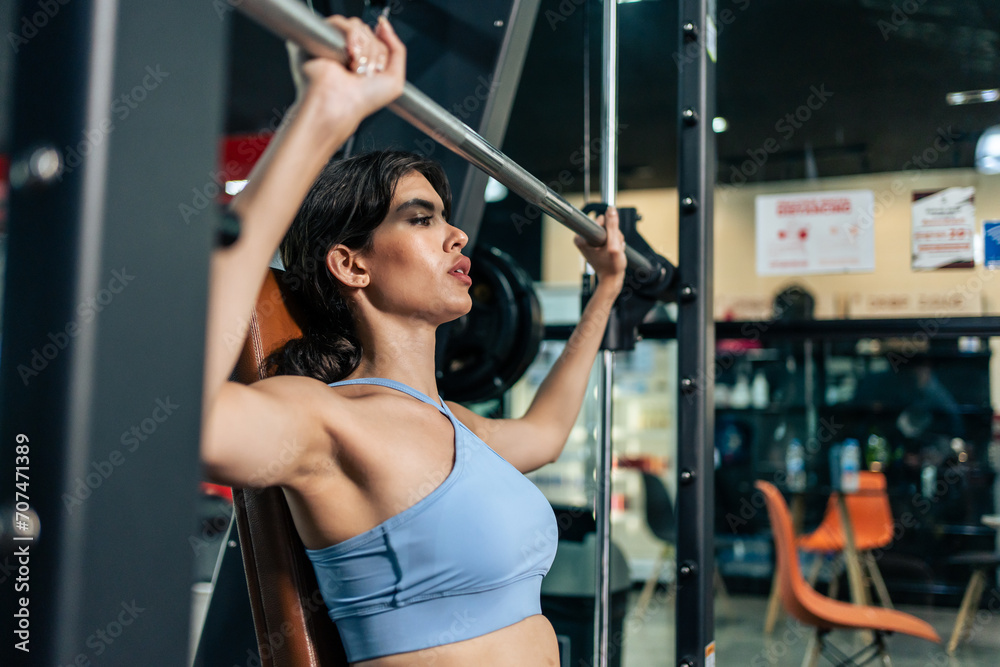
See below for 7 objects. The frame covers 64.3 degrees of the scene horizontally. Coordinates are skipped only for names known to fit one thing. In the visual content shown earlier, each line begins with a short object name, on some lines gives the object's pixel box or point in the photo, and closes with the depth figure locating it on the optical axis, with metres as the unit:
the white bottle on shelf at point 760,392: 5.12
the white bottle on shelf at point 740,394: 5.20
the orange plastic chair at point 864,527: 3.94
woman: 0.60
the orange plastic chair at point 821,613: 2.70
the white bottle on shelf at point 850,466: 4.11
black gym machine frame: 0.37
